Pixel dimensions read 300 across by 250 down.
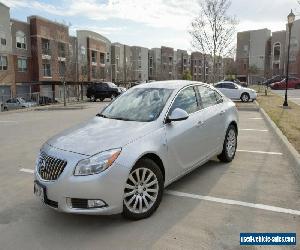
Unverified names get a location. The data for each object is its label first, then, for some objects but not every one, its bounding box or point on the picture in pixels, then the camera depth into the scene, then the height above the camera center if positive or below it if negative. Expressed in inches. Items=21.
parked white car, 902.4 -32.7
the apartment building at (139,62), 3275.1 +176.3
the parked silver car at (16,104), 1201.4 -93.3
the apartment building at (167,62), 3538.4 +188.4
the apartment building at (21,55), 1665.8 +120.5
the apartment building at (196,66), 4023.1 +165.4
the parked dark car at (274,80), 2067.8 -2.8
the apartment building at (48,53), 1755.7 +140.5
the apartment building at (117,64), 2819.9 +130.4
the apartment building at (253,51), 3105.3 +273.9
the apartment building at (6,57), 1551.4 +103.5
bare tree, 871.1 +127.4
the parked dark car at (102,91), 1256.8 -46.3
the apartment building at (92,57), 2166.6 +159.1
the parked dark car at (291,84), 1626.5 -21.9
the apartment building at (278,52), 2915.8 +253.5
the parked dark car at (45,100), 1342.2 -90.6
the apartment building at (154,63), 3494.1 +173.7
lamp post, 616.2 +117.0
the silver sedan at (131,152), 144.6 -36.0
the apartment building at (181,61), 3799.2 +214.5
